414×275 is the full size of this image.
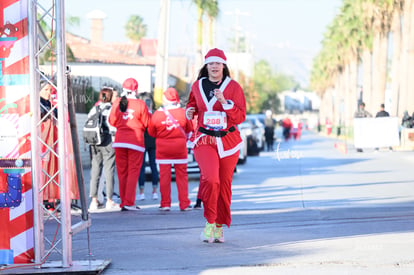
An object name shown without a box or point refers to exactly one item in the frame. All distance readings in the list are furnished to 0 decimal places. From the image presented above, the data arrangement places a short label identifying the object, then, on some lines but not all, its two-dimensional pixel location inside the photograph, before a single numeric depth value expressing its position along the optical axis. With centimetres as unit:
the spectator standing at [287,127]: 5261
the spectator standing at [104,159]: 1375
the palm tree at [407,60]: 4397
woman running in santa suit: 927
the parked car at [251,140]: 3489
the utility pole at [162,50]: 2859
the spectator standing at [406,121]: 3700
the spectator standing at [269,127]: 3912
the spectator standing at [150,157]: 1559
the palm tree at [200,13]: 4447
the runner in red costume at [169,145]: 1343
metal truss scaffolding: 729
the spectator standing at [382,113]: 3278
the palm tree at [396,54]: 4825
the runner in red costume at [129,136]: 1334
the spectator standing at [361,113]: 3394
